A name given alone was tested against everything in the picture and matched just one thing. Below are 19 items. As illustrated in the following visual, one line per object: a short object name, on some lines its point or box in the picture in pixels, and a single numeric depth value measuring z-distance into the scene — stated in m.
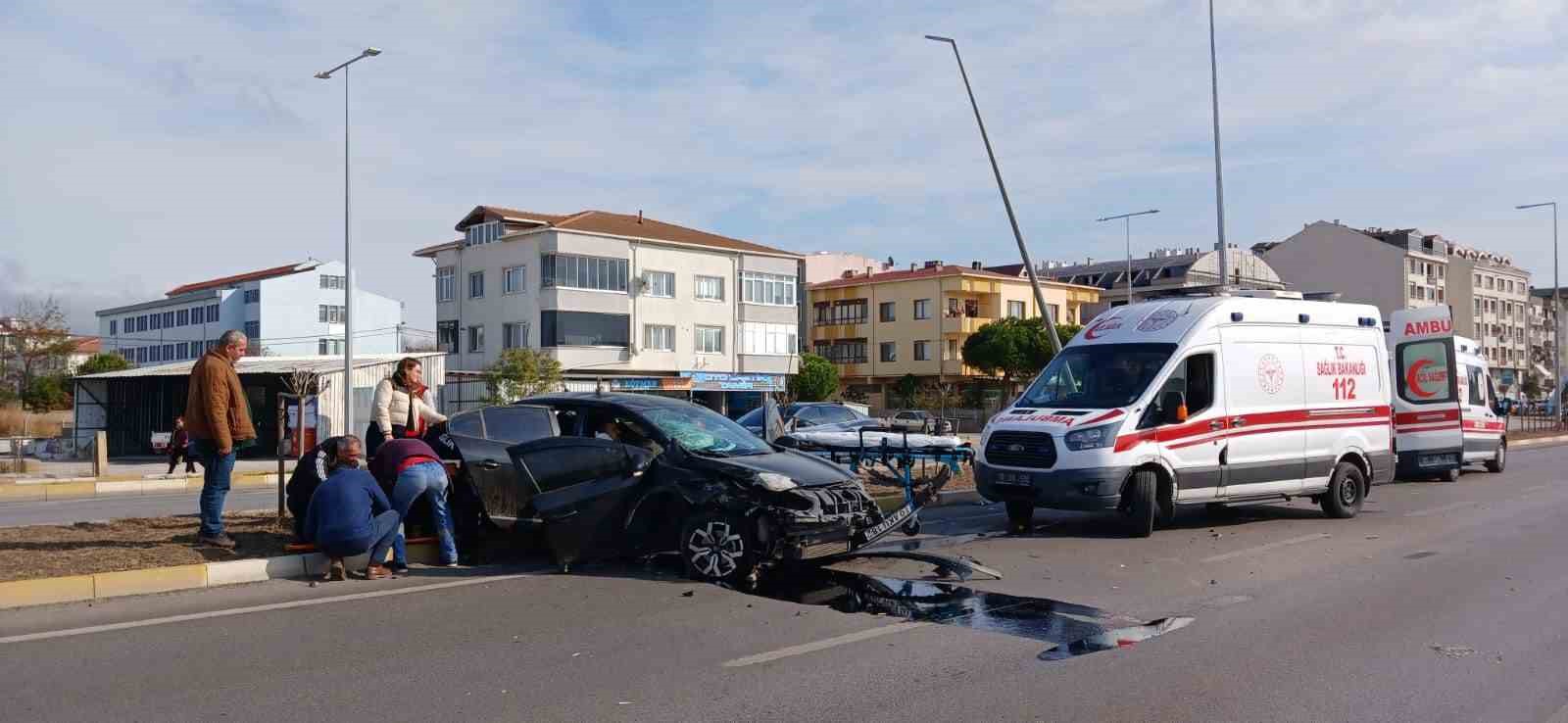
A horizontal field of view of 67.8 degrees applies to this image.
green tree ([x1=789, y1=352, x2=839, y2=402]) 66.06
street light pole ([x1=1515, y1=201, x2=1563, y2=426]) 48.25
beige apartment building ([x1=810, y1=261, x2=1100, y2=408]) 75.12
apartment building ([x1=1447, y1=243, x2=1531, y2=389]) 107.75
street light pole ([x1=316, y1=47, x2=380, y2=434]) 29.88
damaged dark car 9.18
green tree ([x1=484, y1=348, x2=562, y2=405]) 45.28
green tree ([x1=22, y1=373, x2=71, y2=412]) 53.89
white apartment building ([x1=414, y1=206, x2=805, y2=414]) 54.38
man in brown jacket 9.69
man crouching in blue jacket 9.24
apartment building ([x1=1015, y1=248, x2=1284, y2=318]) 86.00
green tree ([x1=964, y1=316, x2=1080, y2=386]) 67.62
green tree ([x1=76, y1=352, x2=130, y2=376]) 69.75
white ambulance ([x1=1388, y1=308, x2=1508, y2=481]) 21.19
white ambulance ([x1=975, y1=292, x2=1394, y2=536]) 12.34
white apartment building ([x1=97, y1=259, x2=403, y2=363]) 81.19
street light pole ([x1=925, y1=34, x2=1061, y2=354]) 20.77
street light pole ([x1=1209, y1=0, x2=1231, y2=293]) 23.25
